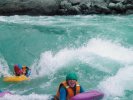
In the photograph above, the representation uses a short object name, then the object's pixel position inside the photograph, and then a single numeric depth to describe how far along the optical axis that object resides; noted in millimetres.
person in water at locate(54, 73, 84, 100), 8289
